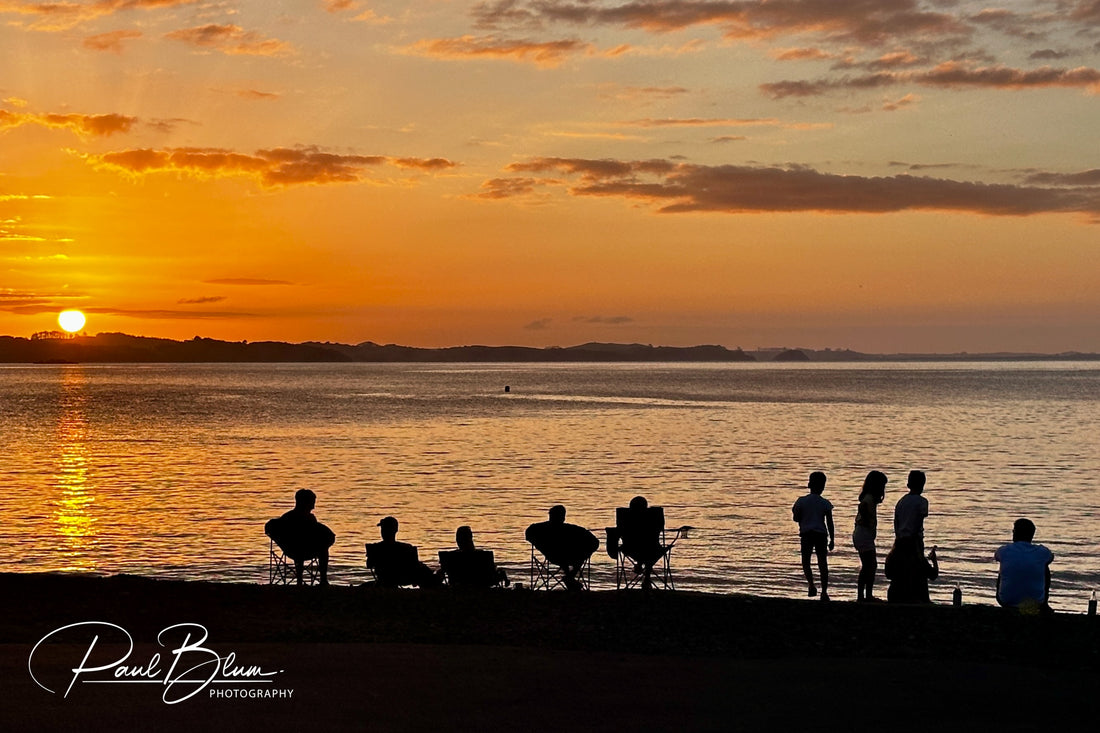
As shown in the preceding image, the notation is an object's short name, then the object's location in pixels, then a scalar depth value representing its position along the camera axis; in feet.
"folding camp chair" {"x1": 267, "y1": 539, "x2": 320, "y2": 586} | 55.57
